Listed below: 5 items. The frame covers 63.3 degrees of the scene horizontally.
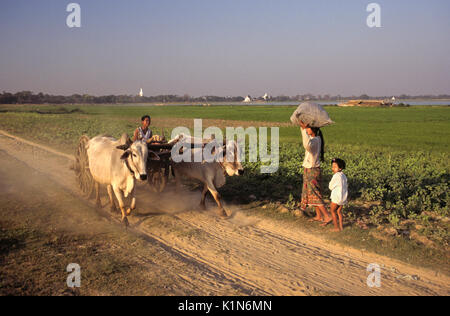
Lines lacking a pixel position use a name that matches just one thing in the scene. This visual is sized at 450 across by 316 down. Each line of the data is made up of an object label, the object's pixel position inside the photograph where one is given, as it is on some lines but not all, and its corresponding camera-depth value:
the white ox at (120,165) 7.32
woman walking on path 7.34
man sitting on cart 8.91
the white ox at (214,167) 8.23
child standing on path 6.82
